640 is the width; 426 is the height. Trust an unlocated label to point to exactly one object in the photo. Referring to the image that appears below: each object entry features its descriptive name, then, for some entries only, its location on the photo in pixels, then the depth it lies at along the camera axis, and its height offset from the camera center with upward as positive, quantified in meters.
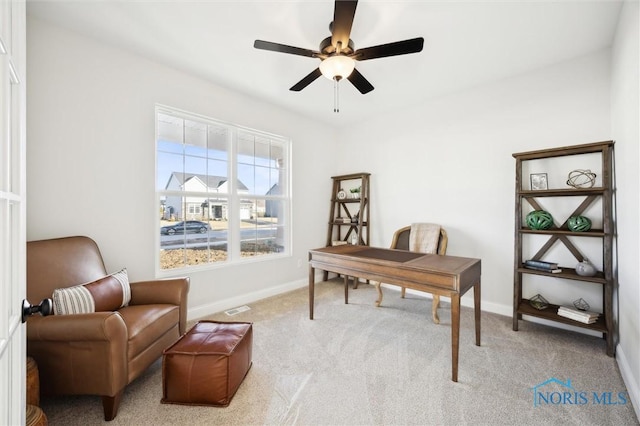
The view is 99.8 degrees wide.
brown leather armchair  1.51 -0.75
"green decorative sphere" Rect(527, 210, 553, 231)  2.60 -0.07
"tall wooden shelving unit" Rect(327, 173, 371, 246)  4.22 +0.03
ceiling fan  1.78 +1.15
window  2.93 +0.26
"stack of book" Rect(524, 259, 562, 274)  2.53 -0.51
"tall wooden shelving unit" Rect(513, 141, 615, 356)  2.26 -0.19
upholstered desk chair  2.85 -0.40
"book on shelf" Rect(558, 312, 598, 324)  2.34 -0.93
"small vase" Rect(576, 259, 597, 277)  2.37 -0.50
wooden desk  1.91 -0.48
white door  0.83 +0.01
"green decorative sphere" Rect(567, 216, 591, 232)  2.41 -0.10
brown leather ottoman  1.67 -1.01
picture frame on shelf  2.74 +0.33
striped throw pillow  1.66 -0.56
